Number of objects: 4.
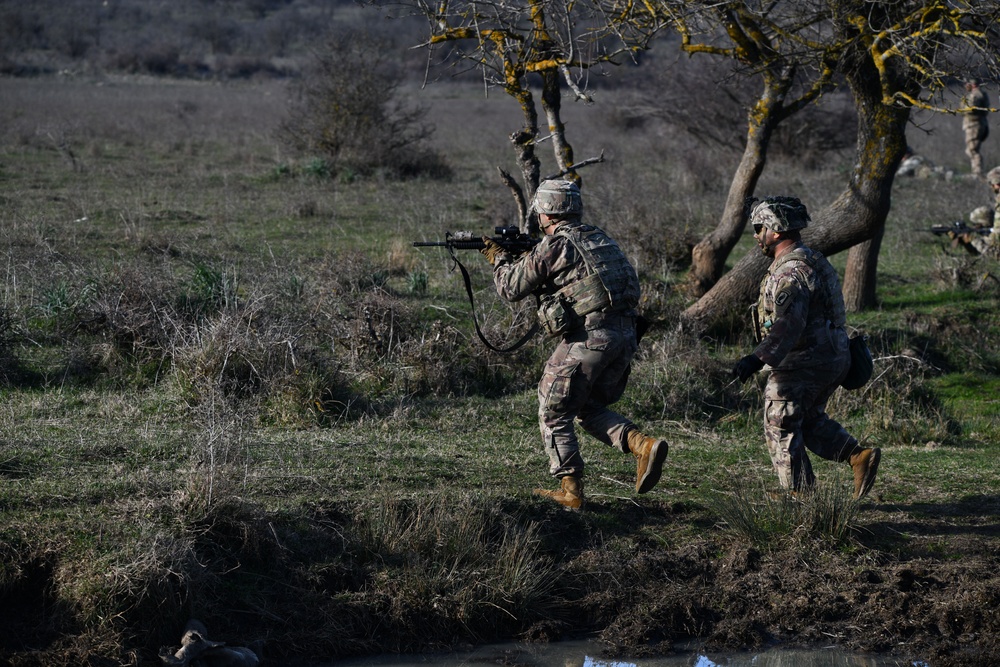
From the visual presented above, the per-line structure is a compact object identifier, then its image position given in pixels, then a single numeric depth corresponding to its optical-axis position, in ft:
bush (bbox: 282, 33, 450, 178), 118.42
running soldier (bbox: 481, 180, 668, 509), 39.14
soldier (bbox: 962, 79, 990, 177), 124.67
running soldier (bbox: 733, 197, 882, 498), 39.04
